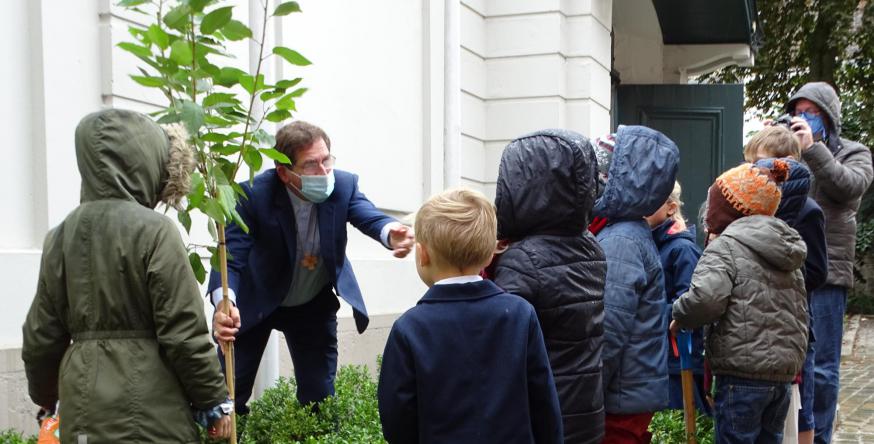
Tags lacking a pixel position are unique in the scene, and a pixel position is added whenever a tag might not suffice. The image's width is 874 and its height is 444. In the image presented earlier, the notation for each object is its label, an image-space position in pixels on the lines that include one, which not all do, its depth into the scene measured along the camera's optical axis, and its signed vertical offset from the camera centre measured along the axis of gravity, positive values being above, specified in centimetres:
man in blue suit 472 -27
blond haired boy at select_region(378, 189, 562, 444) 283 -47
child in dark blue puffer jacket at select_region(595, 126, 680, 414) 408 -37
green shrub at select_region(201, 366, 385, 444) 524 -125
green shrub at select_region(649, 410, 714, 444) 562 -137
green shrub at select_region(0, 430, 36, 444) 439 -109
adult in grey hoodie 556 -10
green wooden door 1212 +67
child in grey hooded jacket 439 -57
